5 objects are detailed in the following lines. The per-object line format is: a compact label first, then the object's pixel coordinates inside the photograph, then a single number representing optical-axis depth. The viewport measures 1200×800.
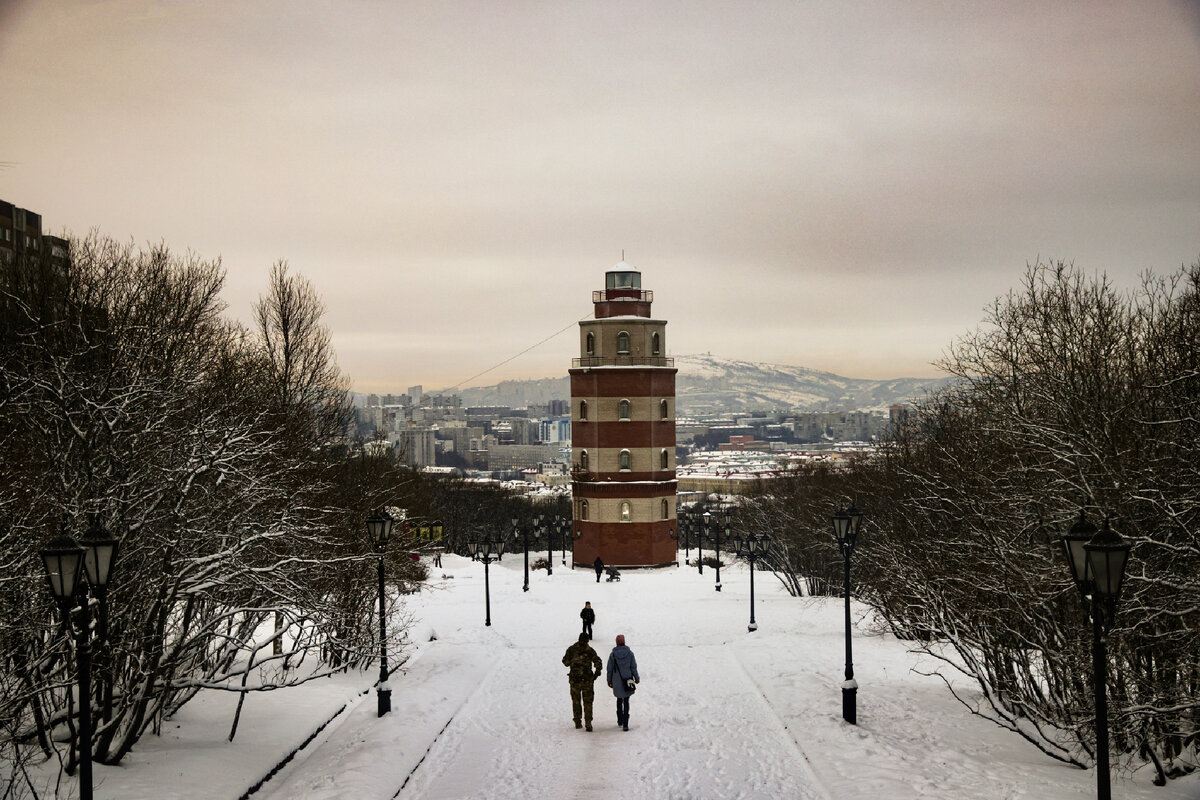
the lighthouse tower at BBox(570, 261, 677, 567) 55.72
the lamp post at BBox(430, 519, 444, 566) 45.91
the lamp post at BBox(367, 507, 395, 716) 17.66
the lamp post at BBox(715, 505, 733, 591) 64.46
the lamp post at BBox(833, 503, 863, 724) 16.86
